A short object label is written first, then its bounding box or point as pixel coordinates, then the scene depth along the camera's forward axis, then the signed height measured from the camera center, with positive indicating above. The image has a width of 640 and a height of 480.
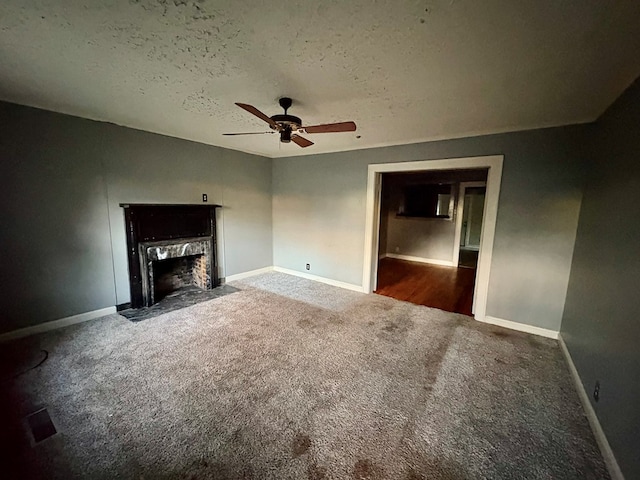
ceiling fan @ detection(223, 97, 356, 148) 2.11 +0.70
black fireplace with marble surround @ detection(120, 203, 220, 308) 3.30 -0.29
